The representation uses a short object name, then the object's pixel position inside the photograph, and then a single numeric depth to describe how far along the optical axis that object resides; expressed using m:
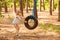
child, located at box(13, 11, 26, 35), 8.42
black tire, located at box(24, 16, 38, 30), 9.28
